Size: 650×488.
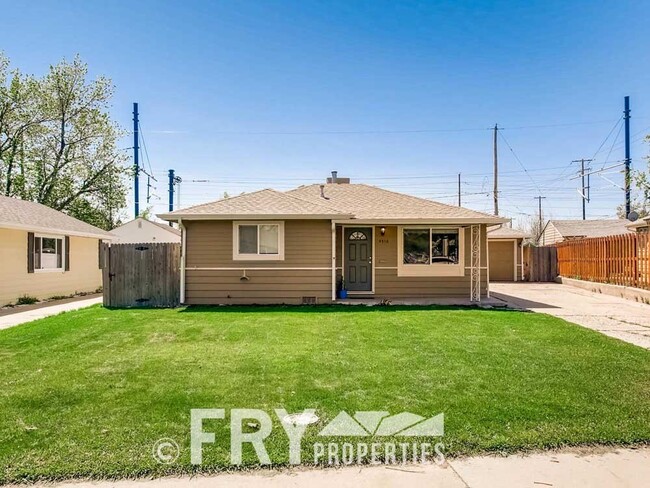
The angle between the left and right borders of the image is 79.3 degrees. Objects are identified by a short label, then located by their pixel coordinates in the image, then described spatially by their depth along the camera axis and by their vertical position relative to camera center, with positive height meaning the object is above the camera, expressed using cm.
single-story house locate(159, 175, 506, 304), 1111 -2
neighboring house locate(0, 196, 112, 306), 1168 -3
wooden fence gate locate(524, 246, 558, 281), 2038 -87
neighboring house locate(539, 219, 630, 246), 2761 +143
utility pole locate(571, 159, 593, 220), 3462 +568
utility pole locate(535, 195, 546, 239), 4729 +510
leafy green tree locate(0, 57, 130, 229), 2366 +709
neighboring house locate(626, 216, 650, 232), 1419 +87
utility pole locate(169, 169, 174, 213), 3114 +502
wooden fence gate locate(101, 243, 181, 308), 1107 -67
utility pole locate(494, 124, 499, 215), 2506 +470
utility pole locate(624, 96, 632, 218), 2411 +731
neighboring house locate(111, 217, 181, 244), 2388 +117
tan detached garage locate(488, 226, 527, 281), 2039 -50
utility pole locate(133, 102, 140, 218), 2677 +587
